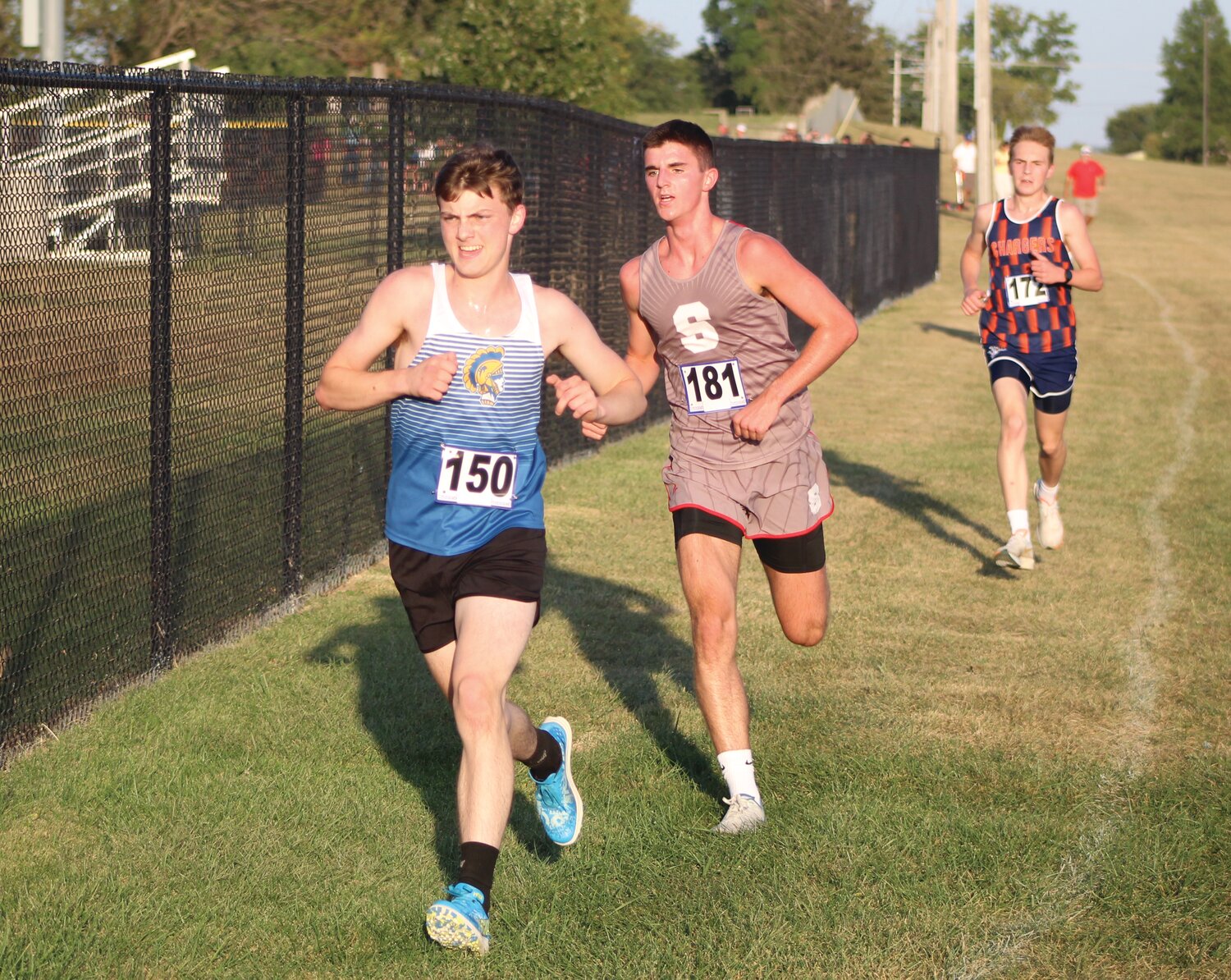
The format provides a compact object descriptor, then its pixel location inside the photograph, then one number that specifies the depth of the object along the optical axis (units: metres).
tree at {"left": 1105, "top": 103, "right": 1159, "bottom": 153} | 173.12
